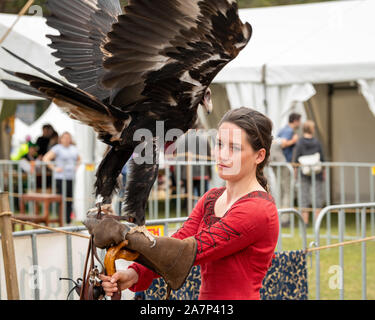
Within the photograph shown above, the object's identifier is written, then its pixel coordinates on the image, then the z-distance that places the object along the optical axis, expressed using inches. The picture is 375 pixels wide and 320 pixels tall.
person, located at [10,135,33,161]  421.5
